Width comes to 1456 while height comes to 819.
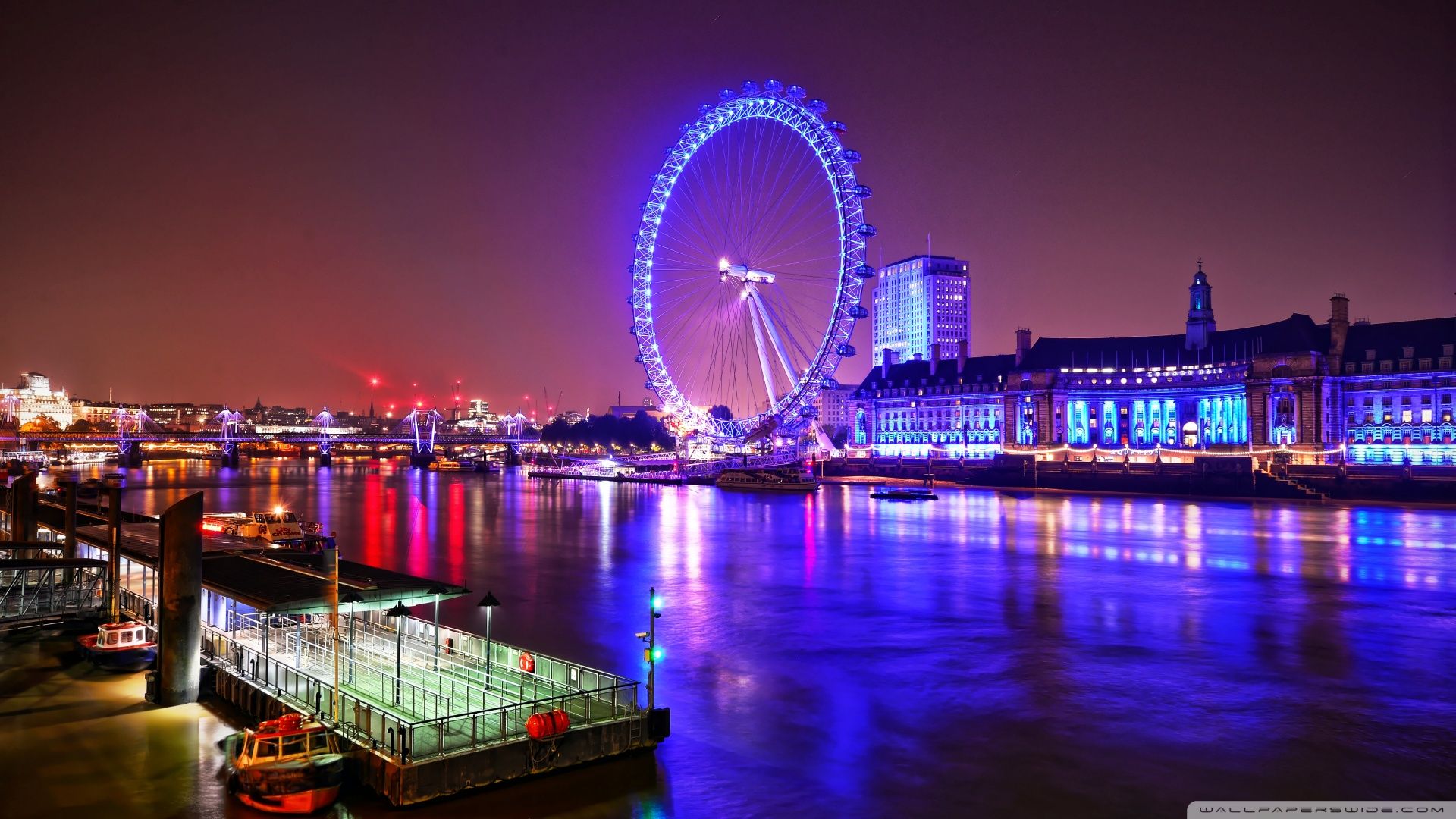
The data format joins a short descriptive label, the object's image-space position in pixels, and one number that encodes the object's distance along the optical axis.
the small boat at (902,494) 102.19
